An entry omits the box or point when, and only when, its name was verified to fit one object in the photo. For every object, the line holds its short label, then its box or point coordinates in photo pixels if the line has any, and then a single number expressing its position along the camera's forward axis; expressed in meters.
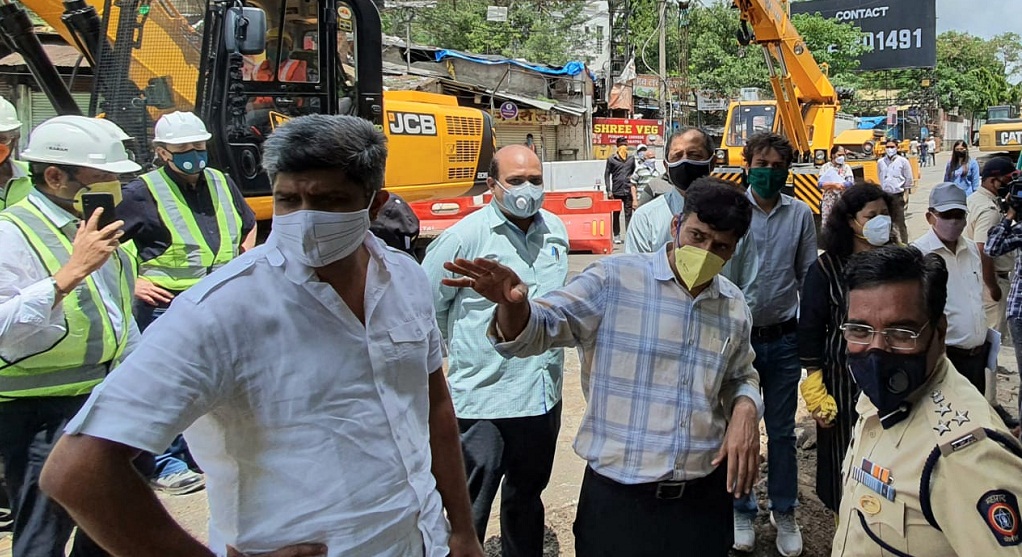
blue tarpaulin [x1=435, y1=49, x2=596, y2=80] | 21.25
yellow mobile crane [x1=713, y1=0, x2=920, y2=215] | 12.32
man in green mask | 3.38
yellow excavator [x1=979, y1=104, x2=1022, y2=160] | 12.12
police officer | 1.29
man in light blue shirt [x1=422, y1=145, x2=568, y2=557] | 2.81
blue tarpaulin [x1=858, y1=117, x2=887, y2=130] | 32.62
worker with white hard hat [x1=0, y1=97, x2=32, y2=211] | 3.45
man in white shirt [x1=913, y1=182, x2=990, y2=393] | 3.48
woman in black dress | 2.98
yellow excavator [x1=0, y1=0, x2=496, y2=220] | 5.20
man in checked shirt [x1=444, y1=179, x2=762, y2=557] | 2.06
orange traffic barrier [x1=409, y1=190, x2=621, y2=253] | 10.71
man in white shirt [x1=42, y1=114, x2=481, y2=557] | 1.21
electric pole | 27.23
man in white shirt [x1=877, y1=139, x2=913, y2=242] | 14.62
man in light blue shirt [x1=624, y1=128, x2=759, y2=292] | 3.27
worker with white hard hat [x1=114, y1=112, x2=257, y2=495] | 3.58
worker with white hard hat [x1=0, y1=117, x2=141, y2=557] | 2.51
